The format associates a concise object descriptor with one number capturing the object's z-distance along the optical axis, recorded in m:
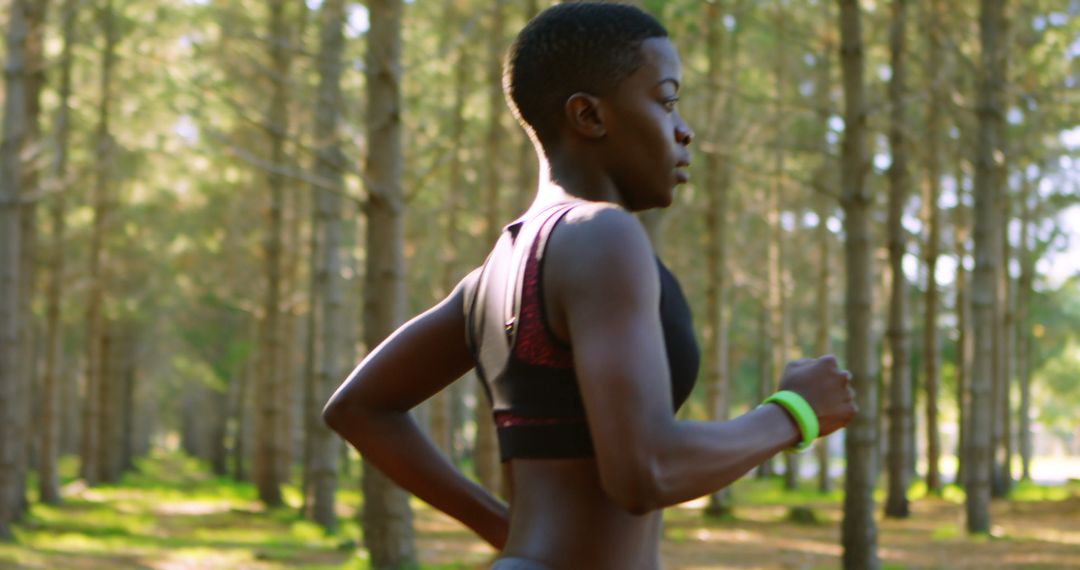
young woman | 2.01
